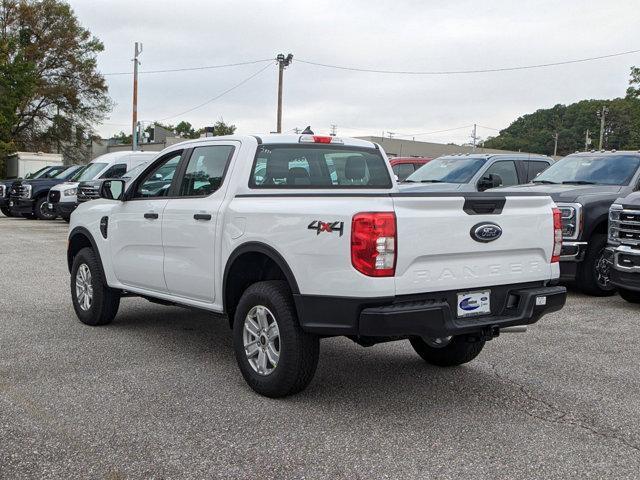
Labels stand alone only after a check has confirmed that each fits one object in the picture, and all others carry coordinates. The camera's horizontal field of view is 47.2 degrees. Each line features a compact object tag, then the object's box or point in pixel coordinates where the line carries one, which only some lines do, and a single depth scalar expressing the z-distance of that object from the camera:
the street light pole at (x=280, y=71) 37.53
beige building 56.84
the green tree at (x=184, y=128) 118.38
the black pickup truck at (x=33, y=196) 22.86
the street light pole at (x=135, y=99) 38.53
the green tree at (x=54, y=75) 45.53
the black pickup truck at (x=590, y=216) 9.30
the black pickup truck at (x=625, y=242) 8.45
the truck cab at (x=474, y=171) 12.15
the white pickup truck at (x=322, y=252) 4.38
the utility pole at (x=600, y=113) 93.21
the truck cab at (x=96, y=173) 19.69
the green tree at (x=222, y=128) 81.97
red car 16.92
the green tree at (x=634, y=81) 54.09
